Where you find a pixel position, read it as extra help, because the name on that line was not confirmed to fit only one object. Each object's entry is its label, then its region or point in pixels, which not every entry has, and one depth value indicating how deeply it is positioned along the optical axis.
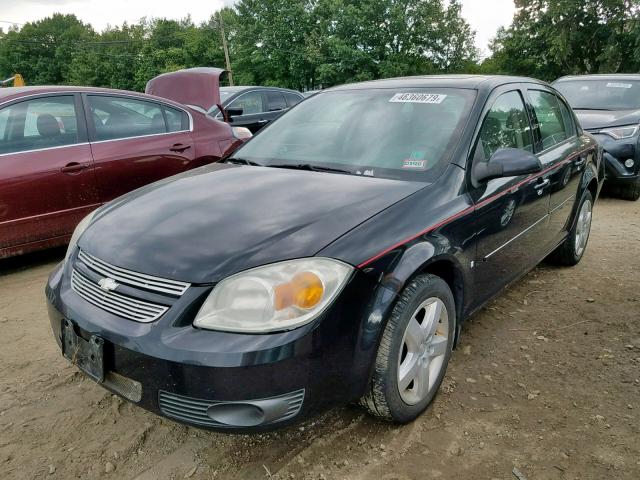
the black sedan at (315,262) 1.75
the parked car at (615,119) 6.71
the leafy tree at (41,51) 69.12
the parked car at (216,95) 6.40
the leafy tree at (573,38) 30.03
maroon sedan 3.94
